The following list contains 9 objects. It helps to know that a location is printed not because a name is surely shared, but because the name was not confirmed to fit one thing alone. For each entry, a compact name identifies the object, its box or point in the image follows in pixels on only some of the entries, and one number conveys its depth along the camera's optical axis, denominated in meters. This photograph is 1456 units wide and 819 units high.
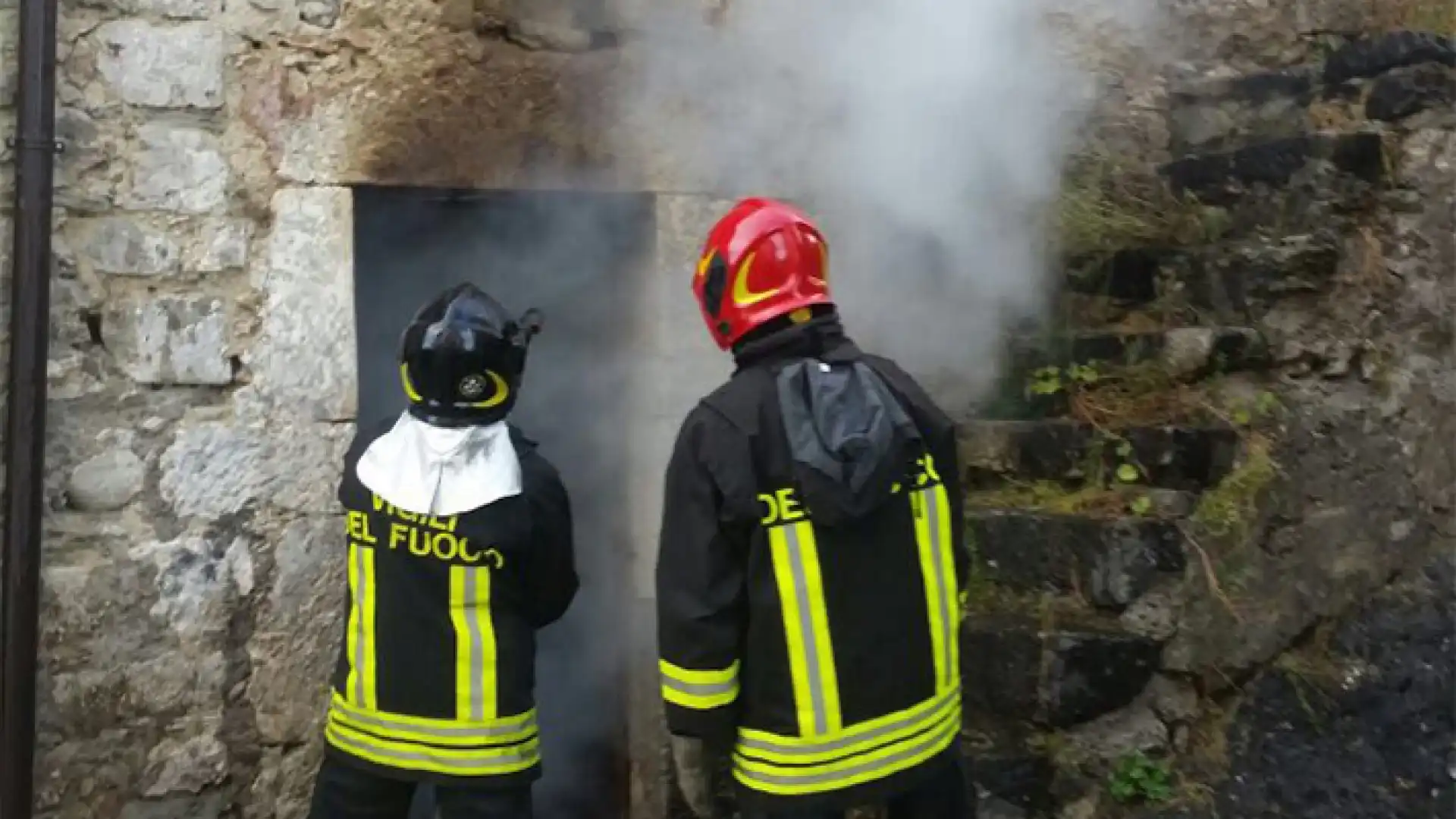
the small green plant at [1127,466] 3.30
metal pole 2.89
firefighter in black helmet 2.62
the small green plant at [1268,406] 3.26
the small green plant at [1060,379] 3.60
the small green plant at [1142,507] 3.20
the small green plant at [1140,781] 3.01
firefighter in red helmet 2.34
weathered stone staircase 3.08
